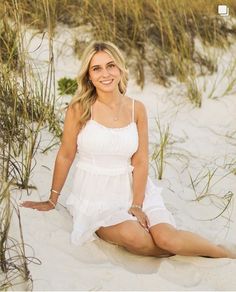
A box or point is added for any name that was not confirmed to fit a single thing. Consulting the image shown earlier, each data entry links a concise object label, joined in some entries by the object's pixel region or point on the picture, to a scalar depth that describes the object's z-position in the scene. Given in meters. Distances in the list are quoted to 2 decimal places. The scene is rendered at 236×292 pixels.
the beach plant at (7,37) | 4.16
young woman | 2.84
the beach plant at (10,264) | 2.28
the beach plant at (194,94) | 4.91
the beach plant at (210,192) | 3.55
